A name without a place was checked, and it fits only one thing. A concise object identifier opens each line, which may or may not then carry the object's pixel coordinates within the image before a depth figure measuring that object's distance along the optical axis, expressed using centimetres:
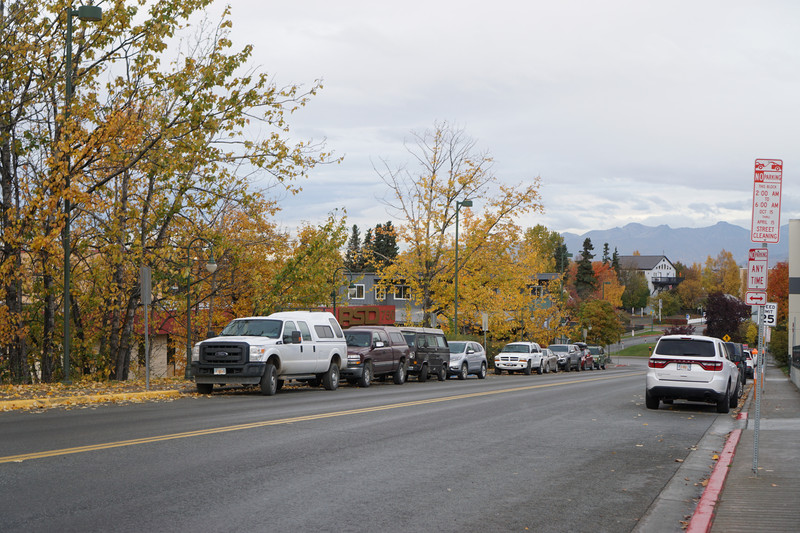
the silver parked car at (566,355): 5447
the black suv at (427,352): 3186
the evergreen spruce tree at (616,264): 15361
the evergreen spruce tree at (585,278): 13112
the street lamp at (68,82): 1956
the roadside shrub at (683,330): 9164
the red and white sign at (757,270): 1079
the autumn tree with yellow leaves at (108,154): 2231
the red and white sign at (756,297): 1059
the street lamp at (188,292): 2538
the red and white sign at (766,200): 1014
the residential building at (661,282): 18600
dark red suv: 2672
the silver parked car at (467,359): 3650
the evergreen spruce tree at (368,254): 4891
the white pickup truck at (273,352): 2119
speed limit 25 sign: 3019
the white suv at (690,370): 1906
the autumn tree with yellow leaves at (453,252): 4731
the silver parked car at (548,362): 4875
